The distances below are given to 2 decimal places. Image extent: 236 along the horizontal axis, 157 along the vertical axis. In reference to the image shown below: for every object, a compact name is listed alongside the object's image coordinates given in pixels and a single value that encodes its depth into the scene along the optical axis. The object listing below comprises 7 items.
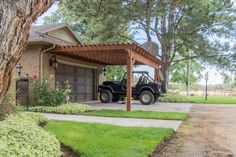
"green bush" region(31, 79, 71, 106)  13.04
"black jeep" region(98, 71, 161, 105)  16.62
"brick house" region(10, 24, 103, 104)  13.79
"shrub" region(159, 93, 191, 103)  21.02
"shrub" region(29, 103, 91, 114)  11.59
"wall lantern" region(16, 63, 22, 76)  13.39
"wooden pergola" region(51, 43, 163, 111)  12.70
